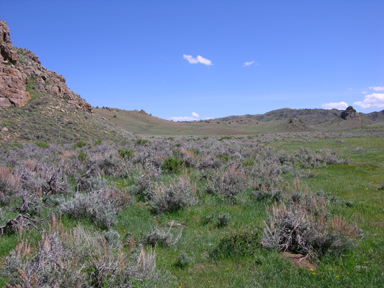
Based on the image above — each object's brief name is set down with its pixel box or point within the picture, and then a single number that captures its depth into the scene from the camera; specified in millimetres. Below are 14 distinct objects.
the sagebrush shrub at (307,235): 3754
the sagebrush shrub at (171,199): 5570
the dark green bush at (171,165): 9565
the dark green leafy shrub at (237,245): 3777
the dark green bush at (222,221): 4824
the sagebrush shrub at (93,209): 4555
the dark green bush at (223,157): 11581
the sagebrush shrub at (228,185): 6595
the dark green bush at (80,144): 17156
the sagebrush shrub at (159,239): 3975
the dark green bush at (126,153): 10992
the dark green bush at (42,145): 16669
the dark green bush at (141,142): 19900
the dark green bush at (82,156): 10797
